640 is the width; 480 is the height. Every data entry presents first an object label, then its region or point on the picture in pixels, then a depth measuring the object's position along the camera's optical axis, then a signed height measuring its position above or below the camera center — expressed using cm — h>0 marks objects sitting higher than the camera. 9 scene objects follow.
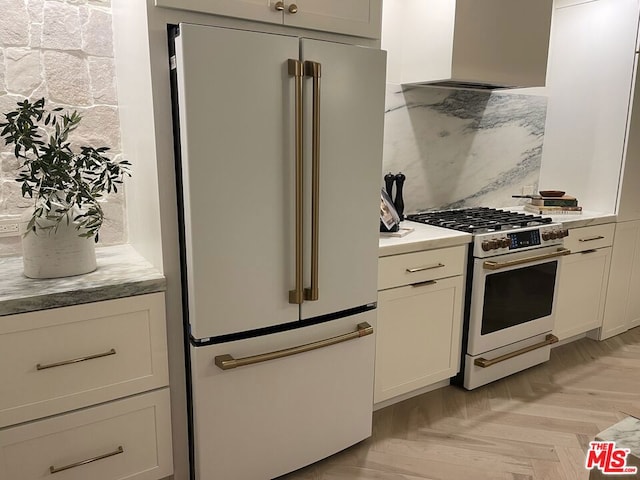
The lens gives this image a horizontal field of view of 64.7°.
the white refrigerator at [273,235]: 157 -33
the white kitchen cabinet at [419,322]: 231 -87
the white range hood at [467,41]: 253 +51
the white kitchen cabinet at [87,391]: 151 -80
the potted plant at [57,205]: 157 -23
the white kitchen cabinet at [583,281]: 309 -87
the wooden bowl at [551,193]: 335 -34
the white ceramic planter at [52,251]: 165 -38
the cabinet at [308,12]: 156 +41
